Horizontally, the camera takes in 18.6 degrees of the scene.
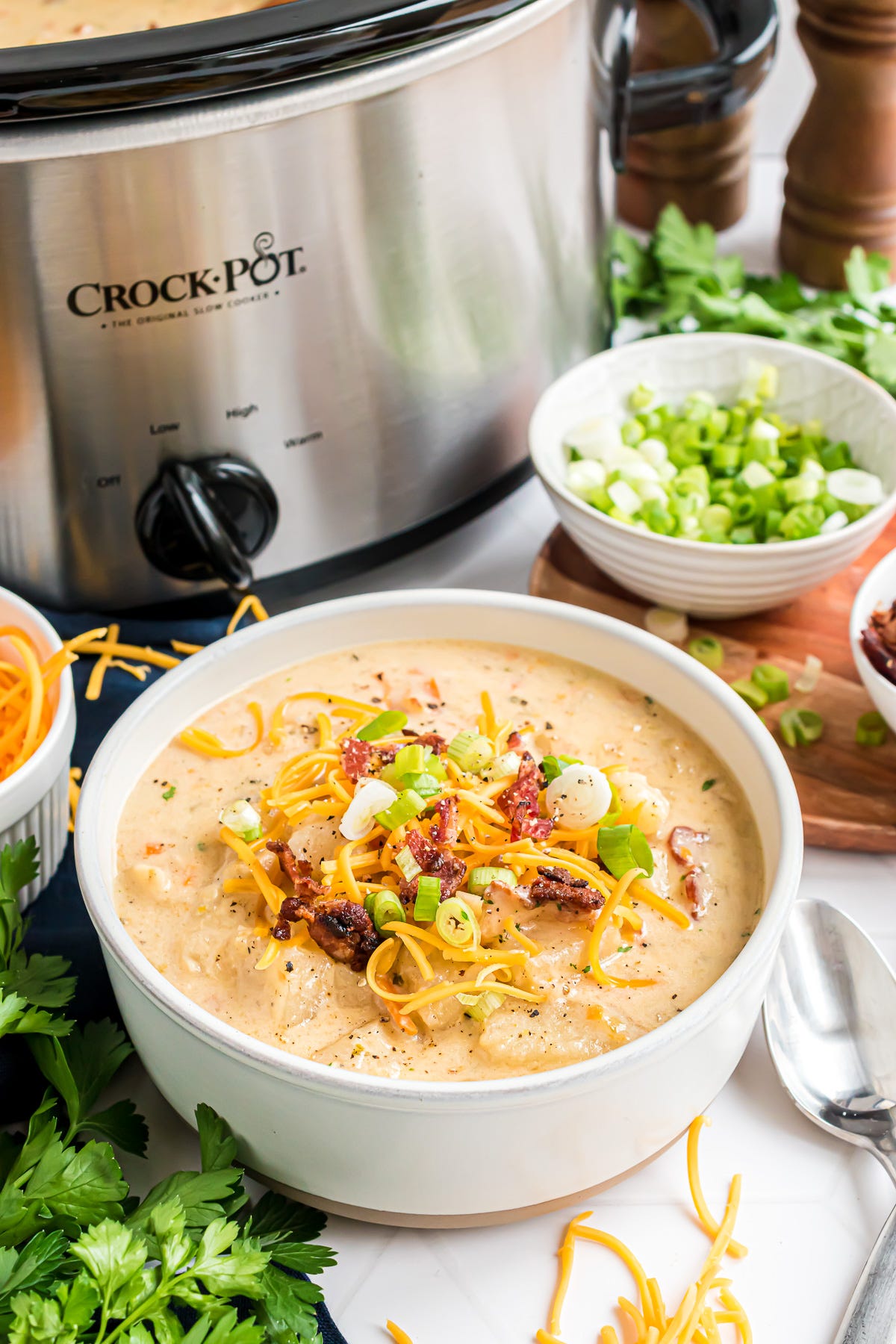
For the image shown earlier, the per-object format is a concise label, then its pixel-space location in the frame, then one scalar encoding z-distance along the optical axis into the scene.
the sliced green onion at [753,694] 0.84
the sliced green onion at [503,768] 0.74
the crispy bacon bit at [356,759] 0.74
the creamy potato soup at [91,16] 0.79
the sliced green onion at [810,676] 0.84
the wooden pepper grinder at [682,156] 1.01
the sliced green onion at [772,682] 0.84
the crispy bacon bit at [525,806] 0.72
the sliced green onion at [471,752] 0.74
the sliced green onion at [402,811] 0.72
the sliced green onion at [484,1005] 0.70
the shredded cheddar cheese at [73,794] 0.81
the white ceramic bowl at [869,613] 0.79
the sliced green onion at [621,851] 0.72
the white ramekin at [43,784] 0.75
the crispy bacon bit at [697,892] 0.72
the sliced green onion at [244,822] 0.73
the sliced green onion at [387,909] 0.71
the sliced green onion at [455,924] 0.70
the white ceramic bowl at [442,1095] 0.67
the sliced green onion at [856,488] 0.86
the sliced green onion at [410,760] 0.73
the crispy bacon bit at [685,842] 0.73
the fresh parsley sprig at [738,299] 0.95
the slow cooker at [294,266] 0.74
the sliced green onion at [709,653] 0.85
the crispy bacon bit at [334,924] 0.71
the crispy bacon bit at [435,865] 0.71
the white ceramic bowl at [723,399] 0.83
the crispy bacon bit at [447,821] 0.72
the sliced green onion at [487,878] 0.71
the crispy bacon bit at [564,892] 0.71
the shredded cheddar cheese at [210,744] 0.76
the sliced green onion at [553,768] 0.73
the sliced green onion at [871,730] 0.82
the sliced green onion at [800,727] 0.82
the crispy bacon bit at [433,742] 0.75
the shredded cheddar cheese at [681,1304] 0.69
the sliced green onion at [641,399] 0.91
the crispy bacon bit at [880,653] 0.79
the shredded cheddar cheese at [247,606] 0.81
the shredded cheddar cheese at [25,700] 0.76
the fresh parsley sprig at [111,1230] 0.66
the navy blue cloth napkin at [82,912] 0.73
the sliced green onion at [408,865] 0.71
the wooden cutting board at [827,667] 0.80
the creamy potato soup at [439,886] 0.70
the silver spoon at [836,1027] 0.73
